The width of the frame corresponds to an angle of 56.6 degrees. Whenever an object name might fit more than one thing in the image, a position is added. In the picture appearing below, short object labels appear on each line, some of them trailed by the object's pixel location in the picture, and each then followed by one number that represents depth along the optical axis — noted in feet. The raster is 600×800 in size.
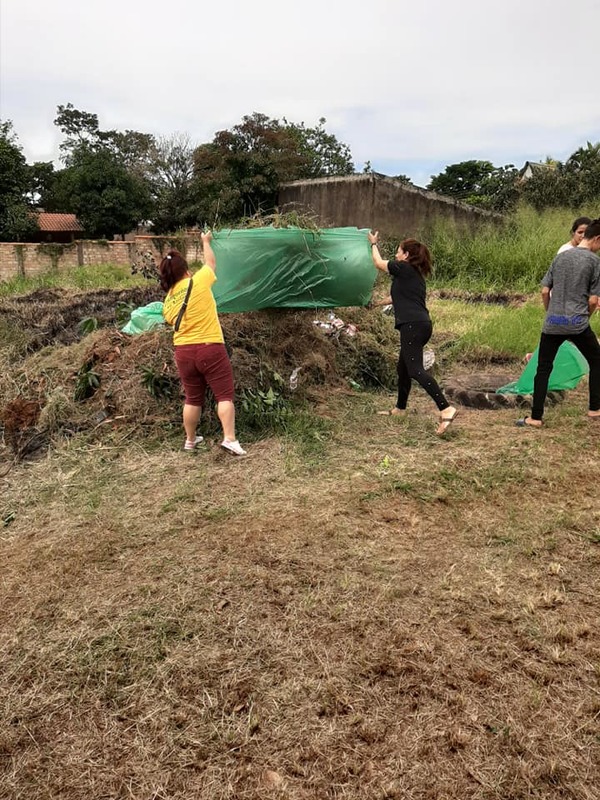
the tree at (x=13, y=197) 71.77
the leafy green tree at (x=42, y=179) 96.99
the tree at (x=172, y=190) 83.86
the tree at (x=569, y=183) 43.70
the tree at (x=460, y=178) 129.35
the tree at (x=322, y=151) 95.09
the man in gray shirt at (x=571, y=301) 13.16
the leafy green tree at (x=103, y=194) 82.79
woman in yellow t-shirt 12.17
